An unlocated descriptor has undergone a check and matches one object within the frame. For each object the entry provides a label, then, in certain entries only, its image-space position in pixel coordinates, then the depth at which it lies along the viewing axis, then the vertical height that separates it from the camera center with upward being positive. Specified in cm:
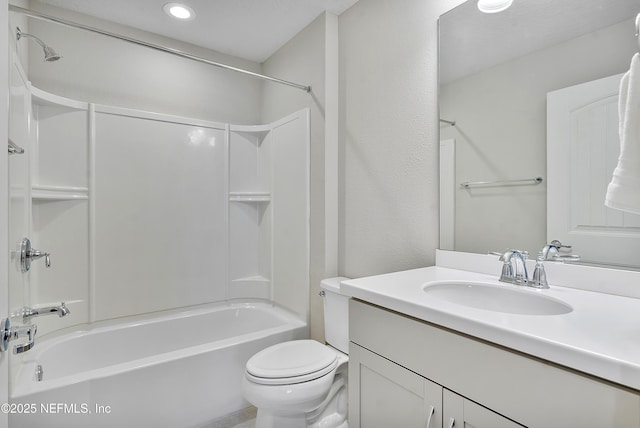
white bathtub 144 -83
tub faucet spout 138 -42
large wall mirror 105 +34
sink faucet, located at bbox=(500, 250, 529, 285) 114 -19
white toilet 143 -76
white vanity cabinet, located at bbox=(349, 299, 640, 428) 61 -40
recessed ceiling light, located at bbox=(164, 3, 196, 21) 204 +132
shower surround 183 -10
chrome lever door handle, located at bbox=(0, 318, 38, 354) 80 -31
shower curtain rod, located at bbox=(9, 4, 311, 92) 141 +91
